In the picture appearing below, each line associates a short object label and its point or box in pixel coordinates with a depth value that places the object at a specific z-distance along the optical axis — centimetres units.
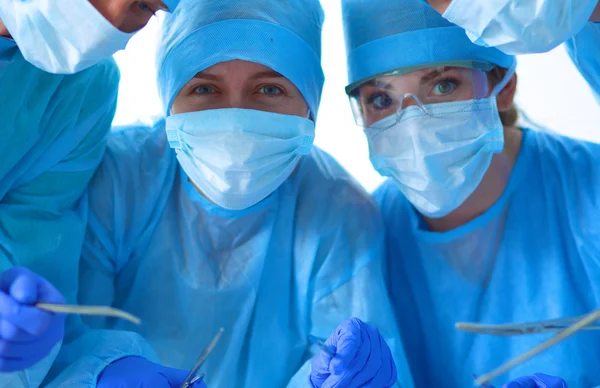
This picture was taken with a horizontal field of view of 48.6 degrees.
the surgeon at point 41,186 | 127
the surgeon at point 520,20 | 125
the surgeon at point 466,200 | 166
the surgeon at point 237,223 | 162
